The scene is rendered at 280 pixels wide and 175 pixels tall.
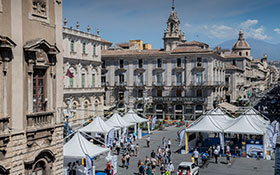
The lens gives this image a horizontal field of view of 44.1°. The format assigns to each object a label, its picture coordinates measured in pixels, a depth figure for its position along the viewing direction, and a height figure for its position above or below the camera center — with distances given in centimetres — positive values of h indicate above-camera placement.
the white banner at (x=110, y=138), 2675 -425
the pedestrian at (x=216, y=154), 2555 -528
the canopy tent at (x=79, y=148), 2117 -407
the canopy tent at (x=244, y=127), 2740 -357
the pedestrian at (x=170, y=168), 2208 -544
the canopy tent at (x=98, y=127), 3041 -389
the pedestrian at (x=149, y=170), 2133 -537
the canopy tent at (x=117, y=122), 3397 -383
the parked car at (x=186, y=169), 2070 -517
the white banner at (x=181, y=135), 2844 -428
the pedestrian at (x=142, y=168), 2208 -546
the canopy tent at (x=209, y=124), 2850 -351
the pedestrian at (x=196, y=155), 2502 -524
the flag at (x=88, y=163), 1977 -455
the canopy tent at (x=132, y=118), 3750 -379
